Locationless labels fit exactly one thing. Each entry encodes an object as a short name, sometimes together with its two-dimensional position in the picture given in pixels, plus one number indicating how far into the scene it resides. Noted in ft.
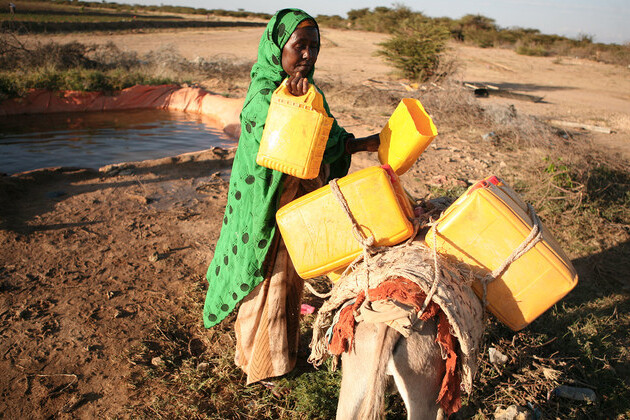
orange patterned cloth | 4.61
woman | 6.09
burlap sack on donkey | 4.61
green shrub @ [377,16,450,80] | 35.86
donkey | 4.39
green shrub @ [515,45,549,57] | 71.87
